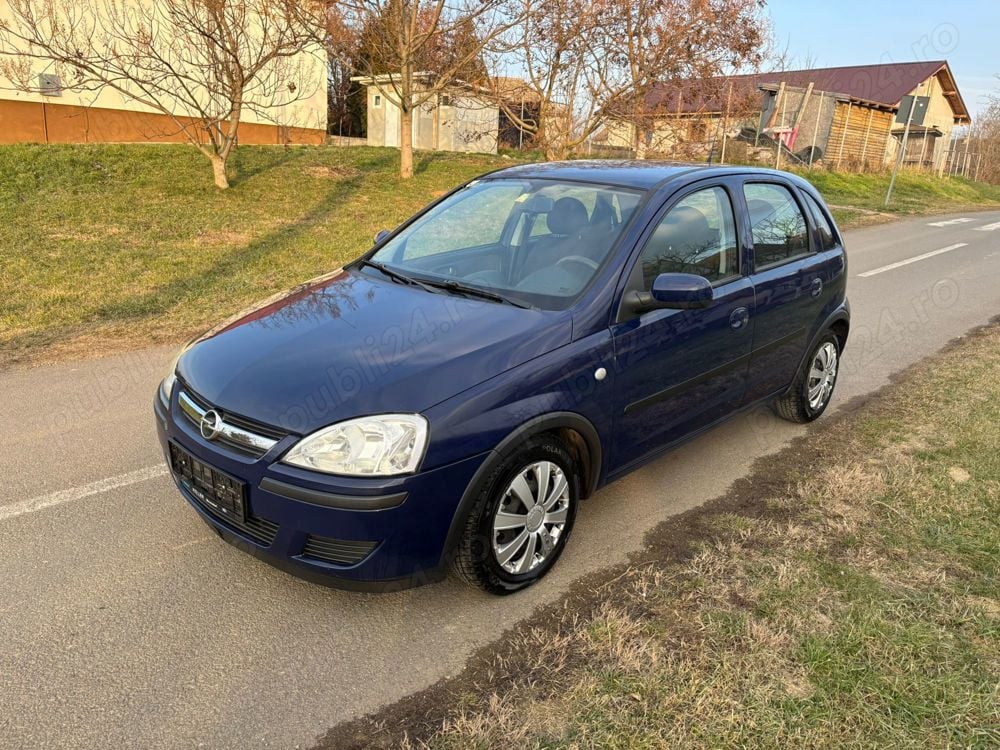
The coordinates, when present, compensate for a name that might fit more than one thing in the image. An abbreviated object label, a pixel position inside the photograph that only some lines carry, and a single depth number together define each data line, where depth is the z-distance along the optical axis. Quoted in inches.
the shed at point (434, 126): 1117.7
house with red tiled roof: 699.4
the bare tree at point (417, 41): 580.7
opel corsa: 105.5
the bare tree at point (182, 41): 503.2
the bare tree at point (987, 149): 1763.0
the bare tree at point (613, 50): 580.4
